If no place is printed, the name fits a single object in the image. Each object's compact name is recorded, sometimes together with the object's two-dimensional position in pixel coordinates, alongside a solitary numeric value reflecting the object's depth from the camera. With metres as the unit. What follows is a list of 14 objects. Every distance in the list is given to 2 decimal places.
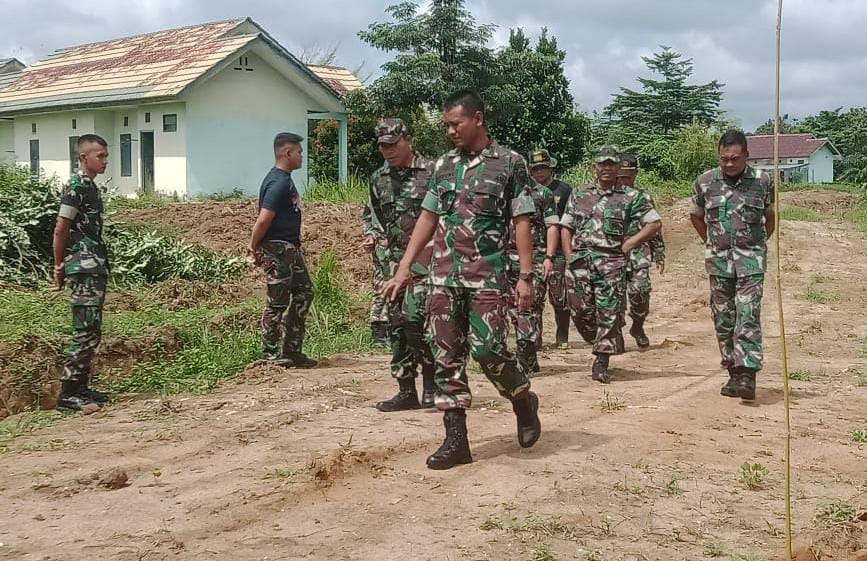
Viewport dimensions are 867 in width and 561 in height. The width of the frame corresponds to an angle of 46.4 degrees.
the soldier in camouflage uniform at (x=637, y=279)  9.40
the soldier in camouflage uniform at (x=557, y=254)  8.91
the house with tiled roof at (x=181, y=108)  21.98
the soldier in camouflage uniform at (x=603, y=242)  7.93
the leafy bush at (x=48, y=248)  11.42
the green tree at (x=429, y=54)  21.67
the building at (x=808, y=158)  62.25
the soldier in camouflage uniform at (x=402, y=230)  6.57
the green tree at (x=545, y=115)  27.80
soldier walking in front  5.33
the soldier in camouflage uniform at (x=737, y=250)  7.14
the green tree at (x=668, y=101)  42.72
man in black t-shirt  8.36
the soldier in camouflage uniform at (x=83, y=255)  6.93
